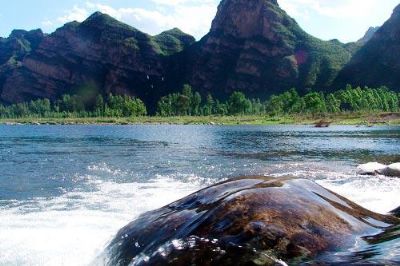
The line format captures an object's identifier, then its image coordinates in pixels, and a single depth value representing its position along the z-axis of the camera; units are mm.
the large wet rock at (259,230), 7422
